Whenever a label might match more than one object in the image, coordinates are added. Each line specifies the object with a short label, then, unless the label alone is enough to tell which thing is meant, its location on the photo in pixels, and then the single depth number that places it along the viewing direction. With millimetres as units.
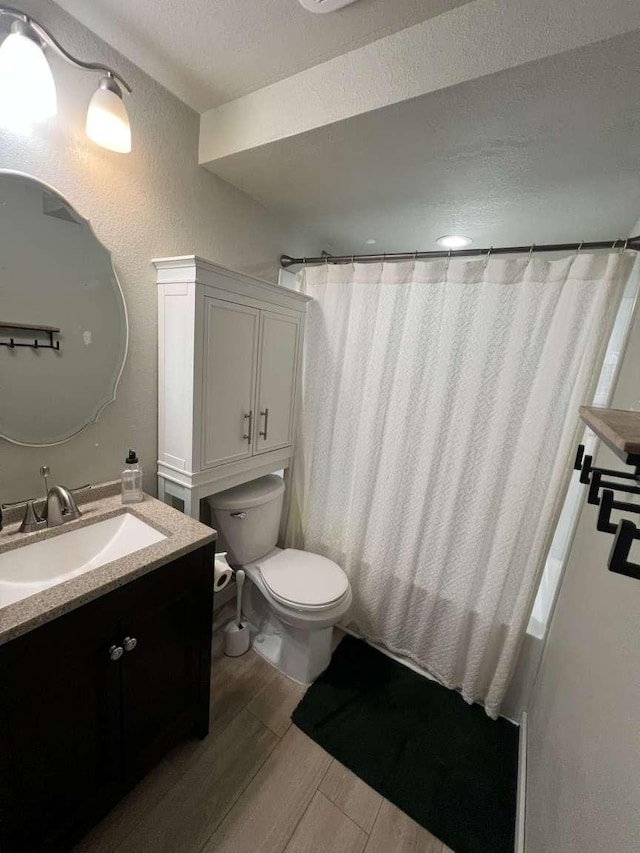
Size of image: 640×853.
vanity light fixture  833
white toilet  1488
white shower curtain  1277
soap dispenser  1266
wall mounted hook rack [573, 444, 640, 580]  399
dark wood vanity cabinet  766
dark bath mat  1163
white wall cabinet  1277
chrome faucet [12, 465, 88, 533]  1050
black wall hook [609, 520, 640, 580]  397
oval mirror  992
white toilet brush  1673
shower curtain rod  1155
